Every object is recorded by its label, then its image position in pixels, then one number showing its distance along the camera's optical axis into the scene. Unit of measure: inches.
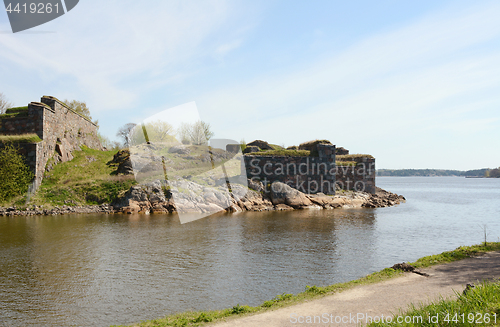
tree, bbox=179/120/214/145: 2751.0
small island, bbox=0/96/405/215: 1264.8
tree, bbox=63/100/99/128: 2701.8
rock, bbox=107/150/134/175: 1534.2
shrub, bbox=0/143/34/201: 1211.2
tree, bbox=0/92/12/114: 2196.0
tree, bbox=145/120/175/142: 2797.7
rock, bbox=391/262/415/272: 456.4
